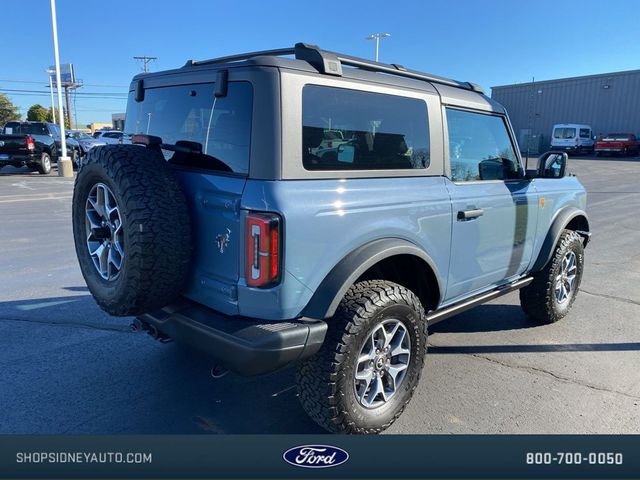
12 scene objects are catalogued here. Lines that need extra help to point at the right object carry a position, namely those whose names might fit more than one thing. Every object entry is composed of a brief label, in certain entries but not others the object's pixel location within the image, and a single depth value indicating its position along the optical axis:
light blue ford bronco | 2.43
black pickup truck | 17.83
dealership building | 37.56
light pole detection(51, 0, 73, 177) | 18.17
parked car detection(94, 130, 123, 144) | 26.23
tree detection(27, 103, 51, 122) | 64.26
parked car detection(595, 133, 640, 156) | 32.16
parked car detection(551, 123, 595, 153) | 34.03
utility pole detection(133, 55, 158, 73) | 69.38
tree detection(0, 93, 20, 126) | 62.81
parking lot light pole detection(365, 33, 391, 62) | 33.53
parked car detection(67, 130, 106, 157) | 23.96
